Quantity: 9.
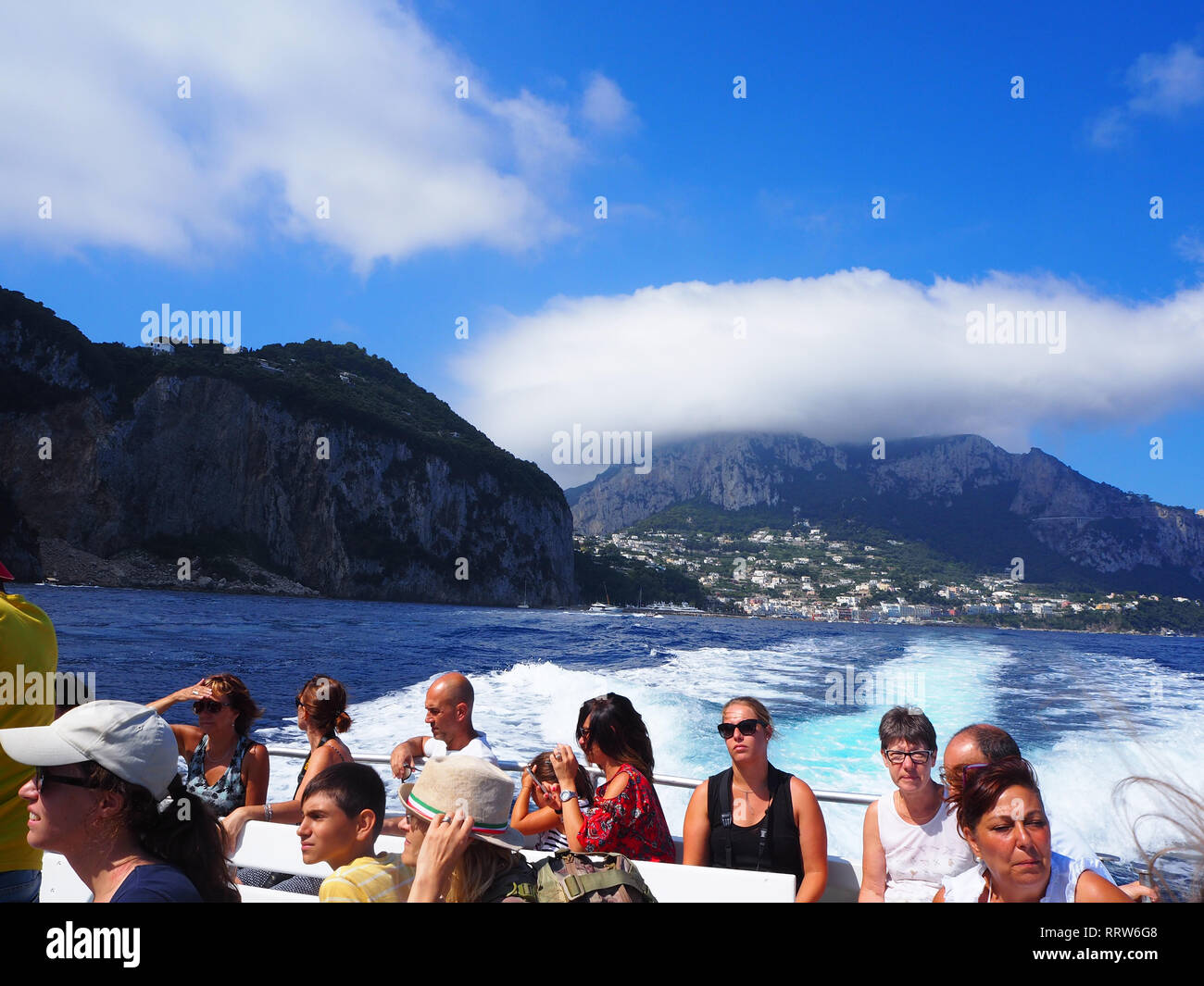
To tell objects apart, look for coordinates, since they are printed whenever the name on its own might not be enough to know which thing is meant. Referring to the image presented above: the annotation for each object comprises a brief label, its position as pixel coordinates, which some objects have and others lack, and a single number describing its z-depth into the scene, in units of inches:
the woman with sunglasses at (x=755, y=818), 130.9
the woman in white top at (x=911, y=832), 133.7
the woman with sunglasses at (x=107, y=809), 71.8
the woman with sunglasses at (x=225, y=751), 157.4
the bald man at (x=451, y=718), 166.7
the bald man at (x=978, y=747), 124.3
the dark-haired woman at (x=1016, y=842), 85.4
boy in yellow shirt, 96.7
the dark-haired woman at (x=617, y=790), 126.3
